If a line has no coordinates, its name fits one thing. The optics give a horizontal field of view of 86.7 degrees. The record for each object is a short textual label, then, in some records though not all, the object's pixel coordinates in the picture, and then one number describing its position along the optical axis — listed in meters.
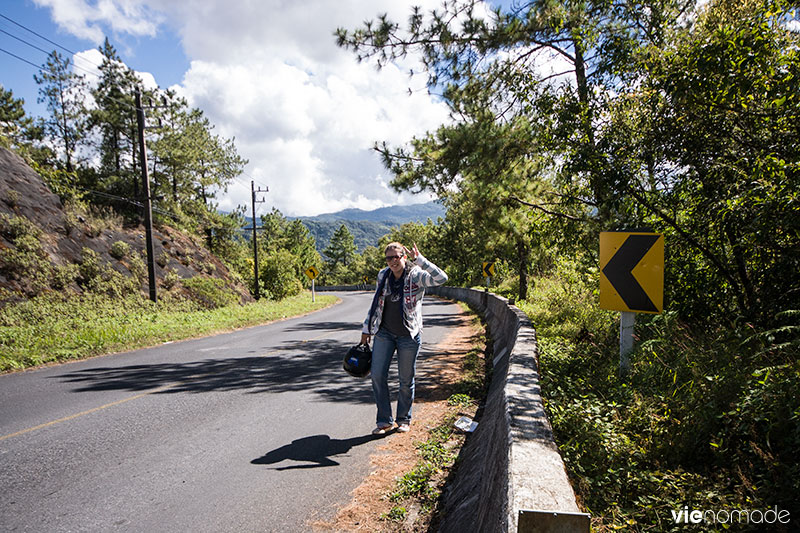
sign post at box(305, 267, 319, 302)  27.52
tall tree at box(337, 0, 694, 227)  5.58
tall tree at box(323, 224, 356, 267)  112.06
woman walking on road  4.67
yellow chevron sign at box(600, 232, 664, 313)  4.24
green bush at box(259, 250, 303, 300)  35.00
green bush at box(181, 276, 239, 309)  21.41
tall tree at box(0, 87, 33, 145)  35.44
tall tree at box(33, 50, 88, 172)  35.22
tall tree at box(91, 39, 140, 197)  30.75
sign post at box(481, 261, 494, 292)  23.24
